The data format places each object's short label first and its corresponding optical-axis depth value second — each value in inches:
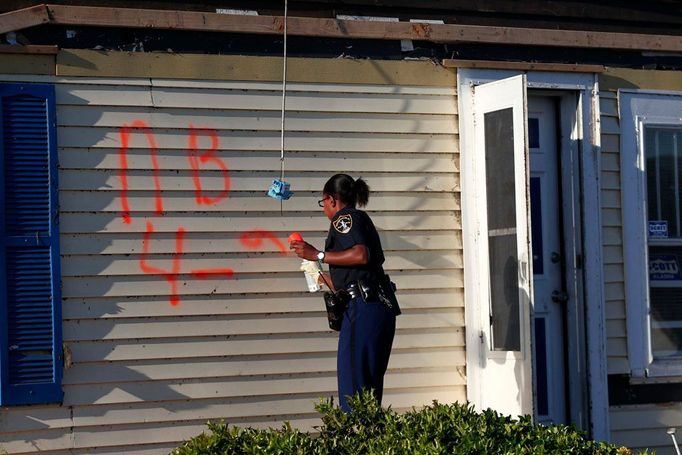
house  515.1
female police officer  496.0
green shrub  347.8
